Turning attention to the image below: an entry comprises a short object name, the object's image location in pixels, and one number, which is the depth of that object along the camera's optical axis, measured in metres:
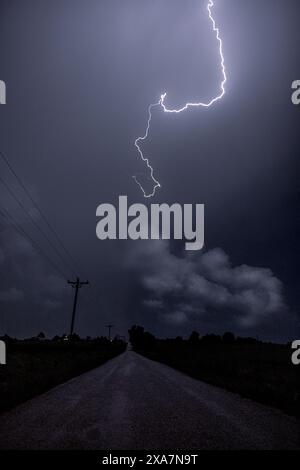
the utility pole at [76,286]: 39.43
